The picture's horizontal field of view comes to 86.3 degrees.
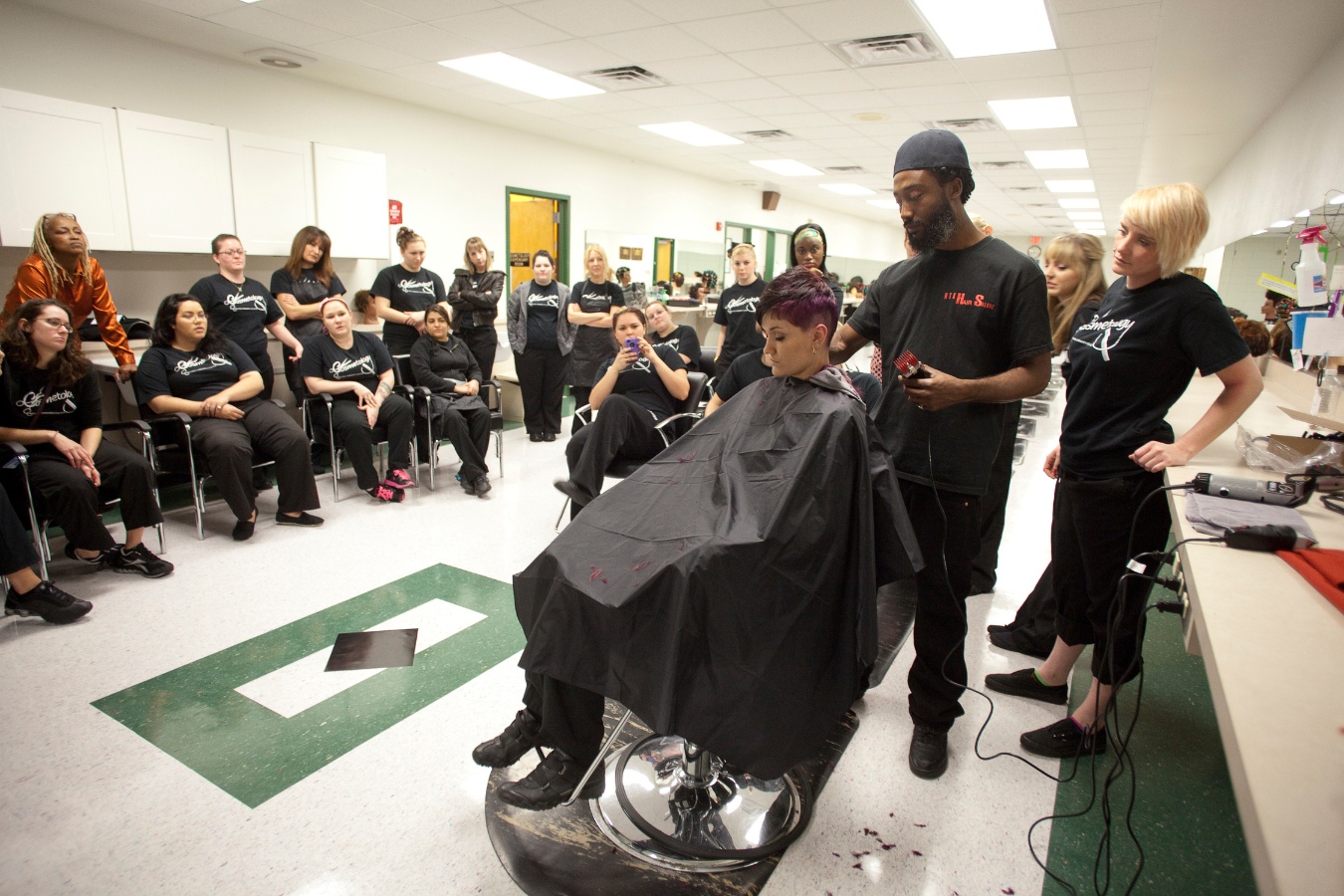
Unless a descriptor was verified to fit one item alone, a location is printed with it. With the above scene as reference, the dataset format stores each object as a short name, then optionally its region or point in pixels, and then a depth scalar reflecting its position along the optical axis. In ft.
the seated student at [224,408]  11.07
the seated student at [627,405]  10.34
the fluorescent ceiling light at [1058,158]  24.63
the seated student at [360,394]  13.03
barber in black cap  5.22
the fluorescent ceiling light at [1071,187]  31.78
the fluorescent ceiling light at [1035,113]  18.10
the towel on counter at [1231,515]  4.42
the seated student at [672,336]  12.92
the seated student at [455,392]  13.82
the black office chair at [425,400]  14.19
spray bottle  8.05
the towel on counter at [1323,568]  3.54
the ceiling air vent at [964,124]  20.26
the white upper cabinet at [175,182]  14.39
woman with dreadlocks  11.53
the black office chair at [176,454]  11.14
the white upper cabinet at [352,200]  17.74
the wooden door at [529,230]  25.30
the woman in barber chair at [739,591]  4.57
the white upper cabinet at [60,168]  12.77
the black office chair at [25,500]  8.61
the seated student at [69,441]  9.05
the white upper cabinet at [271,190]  16.06
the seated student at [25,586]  8.04
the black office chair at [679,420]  10.59
